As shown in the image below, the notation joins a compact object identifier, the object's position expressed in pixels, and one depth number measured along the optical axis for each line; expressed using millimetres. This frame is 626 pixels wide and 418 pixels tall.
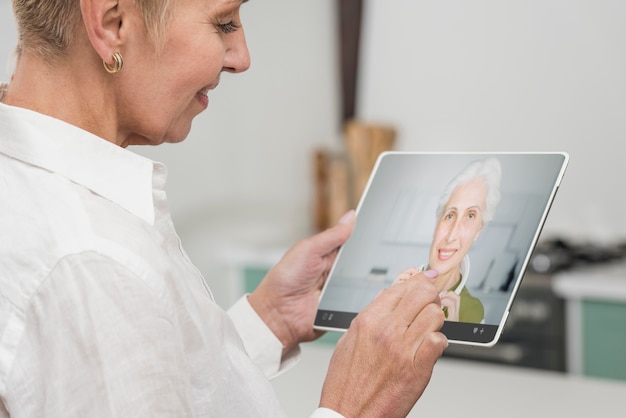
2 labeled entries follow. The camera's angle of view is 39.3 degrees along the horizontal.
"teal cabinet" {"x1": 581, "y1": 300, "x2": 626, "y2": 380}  2354
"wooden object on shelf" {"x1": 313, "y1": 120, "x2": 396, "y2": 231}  3199
